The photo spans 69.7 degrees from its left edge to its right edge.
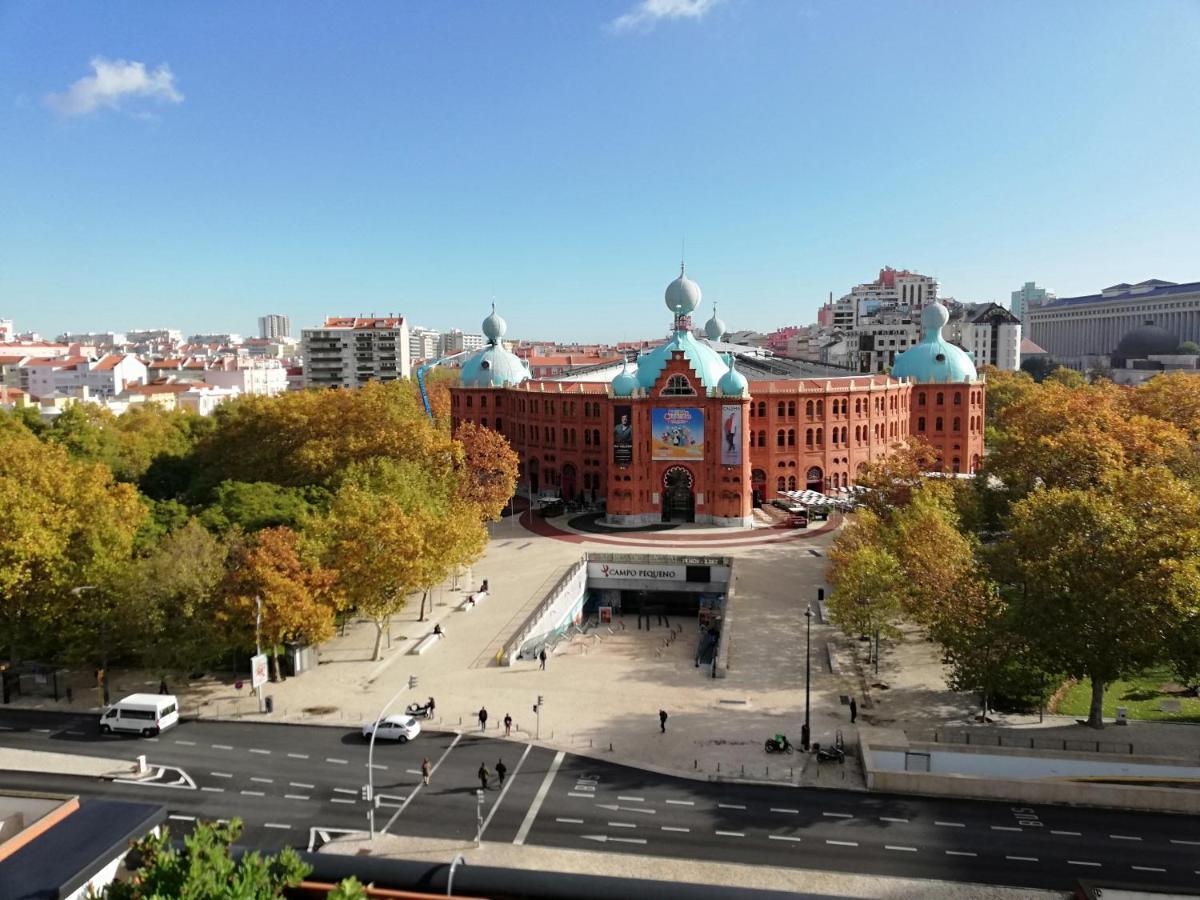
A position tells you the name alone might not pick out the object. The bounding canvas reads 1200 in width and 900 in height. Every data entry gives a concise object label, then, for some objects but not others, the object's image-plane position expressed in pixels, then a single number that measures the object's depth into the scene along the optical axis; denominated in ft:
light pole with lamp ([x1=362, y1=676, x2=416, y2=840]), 96.91
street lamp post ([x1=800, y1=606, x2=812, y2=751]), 117.59
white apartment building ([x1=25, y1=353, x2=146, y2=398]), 572.92
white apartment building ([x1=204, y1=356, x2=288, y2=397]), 632.79
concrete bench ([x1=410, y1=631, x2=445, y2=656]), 159.43
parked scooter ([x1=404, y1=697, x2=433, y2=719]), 131.54
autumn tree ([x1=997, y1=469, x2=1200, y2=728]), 110.63
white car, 123.88
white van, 127.03
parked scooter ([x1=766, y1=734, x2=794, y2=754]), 118.73
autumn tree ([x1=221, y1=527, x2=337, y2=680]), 136.36
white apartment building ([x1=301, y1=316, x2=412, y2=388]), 620.08
